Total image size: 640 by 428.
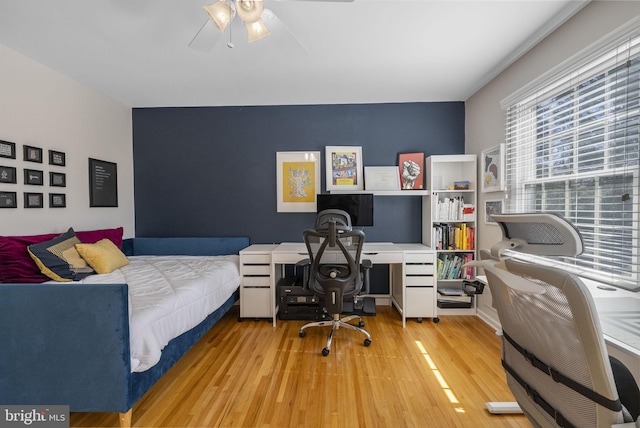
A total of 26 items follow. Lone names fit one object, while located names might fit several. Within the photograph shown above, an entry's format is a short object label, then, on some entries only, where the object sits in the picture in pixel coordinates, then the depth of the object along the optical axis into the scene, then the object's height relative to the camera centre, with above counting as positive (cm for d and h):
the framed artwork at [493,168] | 275 +40
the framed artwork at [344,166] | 351 +53
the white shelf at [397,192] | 329 +19
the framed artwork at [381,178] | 345 +37
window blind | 157 +38
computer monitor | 333 +4
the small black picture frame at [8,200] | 228 +8
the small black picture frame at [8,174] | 227 +29
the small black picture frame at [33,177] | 245 +29
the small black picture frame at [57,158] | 267 +50
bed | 146 -73
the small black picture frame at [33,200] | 245 +9
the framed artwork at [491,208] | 284 +0
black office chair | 239 -51
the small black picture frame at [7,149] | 228 +50
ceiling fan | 162 +115
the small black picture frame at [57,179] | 268 +29
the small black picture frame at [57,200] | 268 +9
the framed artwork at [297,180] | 357 +36
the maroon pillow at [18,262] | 216 -41
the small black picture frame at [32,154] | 246 +49
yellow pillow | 253 -43
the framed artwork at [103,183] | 313 +30
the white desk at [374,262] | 298 -73
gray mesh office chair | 74 -40
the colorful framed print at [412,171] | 346 +46
